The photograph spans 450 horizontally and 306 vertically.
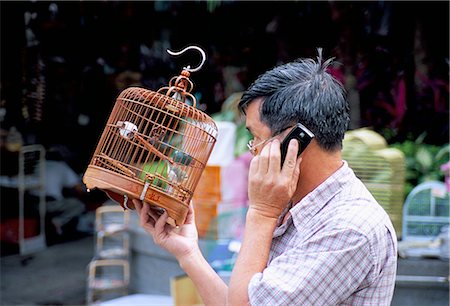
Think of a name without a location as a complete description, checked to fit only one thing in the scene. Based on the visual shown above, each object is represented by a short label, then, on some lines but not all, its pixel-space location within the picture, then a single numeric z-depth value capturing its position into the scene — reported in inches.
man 121.0
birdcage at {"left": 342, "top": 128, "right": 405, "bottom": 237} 359.6
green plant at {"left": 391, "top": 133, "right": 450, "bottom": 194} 394.9
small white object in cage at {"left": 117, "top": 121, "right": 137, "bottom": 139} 166.6
